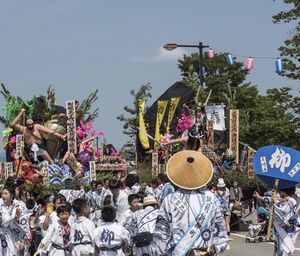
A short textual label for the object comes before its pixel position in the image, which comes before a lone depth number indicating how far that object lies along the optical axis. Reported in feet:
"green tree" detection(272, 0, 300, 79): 96.53
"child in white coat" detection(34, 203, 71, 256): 33.86
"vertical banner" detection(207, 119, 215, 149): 82.45
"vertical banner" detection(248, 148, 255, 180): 76.28
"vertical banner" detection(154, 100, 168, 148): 101.71
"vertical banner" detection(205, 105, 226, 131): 99.19
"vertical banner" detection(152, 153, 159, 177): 79.66
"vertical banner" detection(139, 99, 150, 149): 106.32
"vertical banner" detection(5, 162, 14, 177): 67.15
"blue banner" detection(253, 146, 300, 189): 30.60
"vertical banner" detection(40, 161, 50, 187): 64.23
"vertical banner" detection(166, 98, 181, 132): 103.91
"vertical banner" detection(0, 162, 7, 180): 68.23
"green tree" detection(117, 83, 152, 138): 138.21
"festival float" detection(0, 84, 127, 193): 65.67
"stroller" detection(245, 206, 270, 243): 59.98
